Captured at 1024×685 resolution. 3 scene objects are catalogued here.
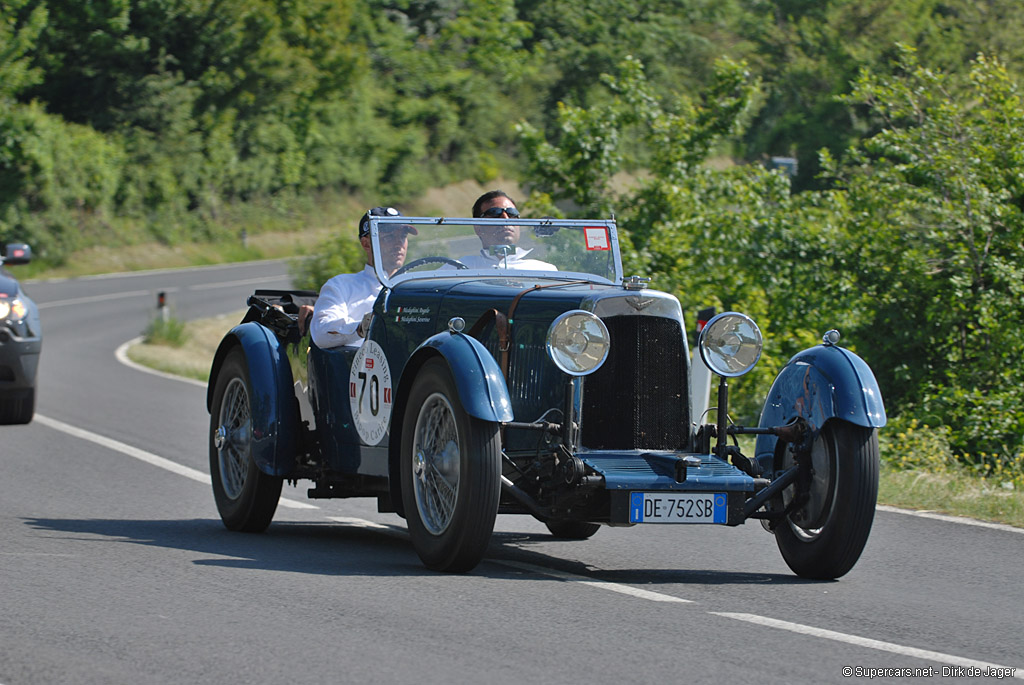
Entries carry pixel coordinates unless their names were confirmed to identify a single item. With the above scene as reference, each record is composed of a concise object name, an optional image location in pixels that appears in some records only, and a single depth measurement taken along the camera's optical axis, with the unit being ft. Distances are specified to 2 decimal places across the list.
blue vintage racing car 42.14
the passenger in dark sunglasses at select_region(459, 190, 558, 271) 52.54
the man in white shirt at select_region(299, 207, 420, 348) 52.29
